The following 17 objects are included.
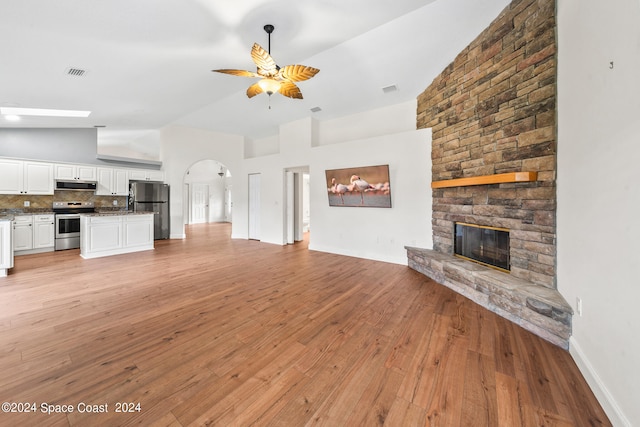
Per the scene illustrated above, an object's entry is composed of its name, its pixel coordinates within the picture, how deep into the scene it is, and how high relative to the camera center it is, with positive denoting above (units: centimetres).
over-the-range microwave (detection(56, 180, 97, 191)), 562 +53
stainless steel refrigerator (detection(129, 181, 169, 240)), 654 +17
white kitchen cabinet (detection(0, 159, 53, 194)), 504 +66
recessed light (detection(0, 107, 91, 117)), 426 +181
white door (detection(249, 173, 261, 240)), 748 +3
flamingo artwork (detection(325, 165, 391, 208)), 475 +45
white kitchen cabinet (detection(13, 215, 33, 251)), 498 -54
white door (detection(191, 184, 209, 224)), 1170 +21
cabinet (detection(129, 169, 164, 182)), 664 +93
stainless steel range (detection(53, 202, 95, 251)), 547 -42
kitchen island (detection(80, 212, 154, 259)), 487 -57
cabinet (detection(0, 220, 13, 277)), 358 -61
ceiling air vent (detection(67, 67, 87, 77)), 312 +181
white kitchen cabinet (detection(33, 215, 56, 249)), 520 -54
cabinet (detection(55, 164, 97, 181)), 562 +85
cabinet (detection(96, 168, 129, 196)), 619 +68
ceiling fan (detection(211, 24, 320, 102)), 264 +162
